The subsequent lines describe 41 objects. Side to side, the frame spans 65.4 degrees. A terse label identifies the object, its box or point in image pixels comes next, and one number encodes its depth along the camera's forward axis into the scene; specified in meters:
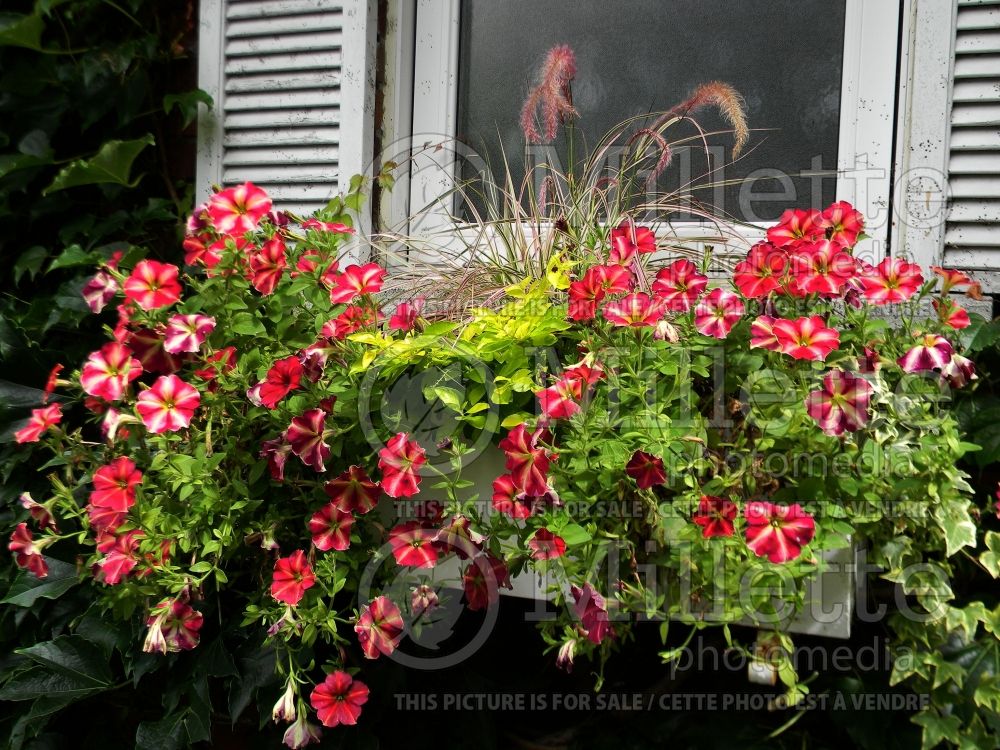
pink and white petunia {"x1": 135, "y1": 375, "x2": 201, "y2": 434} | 1.01
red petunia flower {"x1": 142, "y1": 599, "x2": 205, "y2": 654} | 1.03
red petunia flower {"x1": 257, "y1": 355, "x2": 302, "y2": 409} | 1.05
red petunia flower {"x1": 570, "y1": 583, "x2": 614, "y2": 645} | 0.90
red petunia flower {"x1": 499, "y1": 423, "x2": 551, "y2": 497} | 0.91
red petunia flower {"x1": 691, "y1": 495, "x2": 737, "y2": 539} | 0.88
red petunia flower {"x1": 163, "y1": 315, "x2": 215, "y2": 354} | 1.08
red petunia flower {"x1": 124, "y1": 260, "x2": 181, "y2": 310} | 1.09
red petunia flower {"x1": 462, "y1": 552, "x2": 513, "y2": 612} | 0.97
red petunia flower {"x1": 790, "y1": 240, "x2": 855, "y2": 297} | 0.96
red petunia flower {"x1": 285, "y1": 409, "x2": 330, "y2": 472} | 1.02
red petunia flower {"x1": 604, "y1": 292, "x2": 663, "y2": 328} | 0.96
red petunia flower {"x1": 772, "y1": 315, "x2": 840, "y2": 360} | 0.90
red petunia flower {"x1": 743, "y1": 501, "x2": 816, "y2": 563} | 0.84
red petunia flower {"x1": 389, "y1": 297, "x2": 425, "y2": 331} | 1.13
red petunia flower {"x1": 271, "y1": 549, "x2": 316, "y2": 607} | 1.00
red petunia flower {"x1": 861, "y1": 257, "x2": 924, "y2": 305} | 0.99
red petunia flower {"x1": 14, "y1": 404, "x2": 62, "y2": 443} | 1.12
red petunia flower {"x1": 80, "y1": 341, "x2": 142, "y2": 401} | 1.06
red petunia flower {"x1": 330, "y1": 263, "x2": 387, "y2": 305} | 1.12
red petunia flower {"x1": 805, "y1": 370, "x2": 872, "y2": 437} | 0.86
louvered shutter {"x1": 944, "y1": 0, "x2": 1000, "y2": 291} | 1.26
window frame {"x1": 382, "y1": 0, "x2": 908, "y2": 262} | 1.39
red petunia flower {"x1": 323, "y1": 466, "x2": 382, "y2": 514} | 1.02
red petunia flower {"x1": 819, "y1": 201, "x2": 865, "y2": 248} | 1.03
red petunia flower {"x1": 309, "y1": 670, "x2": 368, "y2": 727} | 1.04
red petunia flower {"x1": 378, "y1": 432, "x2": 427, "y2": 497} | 0.96
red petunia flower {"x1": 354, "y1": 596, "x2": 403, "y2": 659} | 1.00
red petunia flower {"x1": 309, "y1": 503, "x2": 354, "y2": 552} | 1.03
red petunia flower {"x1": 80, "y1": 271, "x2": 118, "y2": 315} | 1.16
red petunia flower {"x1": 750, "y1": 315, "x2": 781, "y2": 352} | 0.93
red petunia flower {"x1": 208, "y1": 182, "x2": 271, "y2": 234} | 1.15
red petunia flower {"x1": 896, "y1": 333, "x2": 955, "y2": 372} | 0.93
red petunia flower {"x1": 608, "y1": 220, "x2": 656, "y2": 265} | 1.09
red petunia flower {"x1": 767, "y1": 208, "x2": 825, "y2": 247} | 1.04
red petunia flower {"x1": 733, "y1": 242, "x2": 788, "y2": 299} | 0.99
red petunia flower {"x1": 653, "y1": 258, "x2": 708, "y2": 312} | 1.03
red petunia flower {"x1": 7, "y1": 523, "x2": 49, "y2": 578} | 1.13
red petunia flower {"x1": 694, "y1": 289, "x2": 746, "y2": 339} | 0.97
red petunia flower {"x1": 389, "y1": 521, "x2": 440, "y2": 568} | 0.97
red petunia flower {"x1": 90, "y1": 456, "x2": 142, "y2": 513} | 1.05
